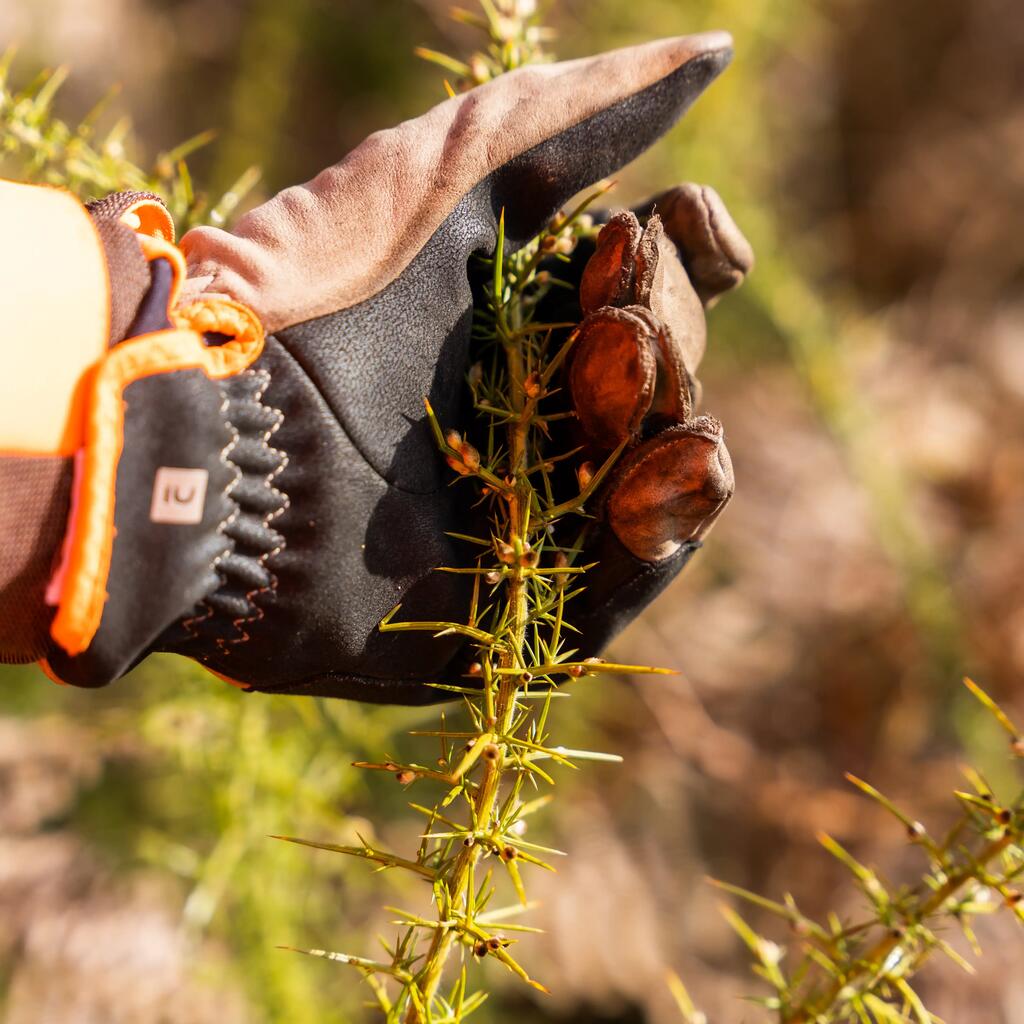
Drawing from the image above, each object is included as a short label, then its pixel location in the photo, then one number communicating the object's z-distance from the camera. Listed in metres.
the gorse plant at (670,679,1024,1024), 0.59
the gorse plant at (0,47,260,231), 0.74
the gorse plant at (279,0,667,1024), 0.52
